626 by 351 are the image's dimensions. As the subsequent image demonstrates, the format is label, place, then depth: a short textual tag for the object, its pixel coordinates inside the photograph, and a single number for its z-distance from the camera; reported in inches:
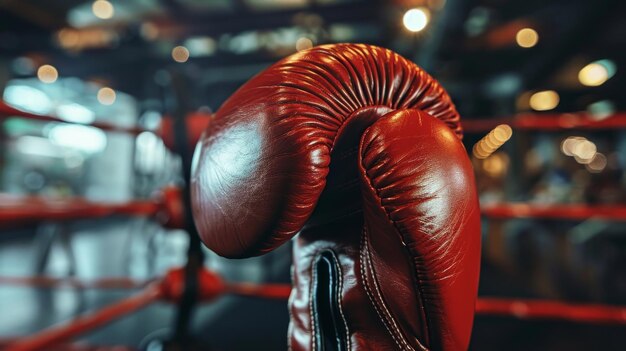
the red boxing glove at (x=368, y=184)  13.4
